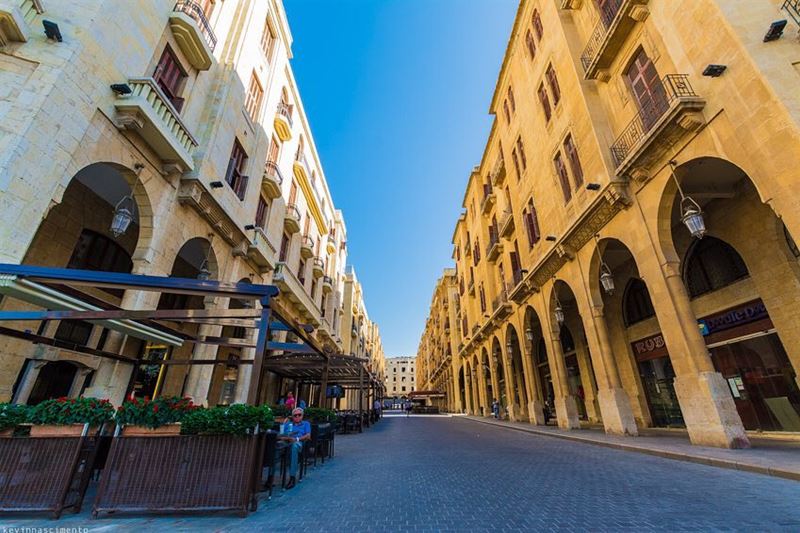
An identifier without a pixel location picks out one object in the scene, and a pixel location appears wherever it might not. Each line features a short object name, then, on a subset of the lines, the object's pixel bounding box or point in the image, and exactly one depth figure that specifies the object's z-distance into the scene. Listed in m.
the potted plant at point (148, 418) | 4.52
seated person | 6.36
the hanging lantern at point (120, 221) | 6.95
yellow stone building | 7.59
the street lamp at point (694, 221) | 7.41
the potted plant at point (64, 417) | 4.37
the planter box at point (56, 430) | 4.33
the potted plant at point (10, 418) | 4.28
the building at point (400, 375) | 127.36
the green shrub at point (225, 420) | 4.51
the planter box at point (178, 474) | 4.24
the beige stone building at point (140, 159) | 6.38
